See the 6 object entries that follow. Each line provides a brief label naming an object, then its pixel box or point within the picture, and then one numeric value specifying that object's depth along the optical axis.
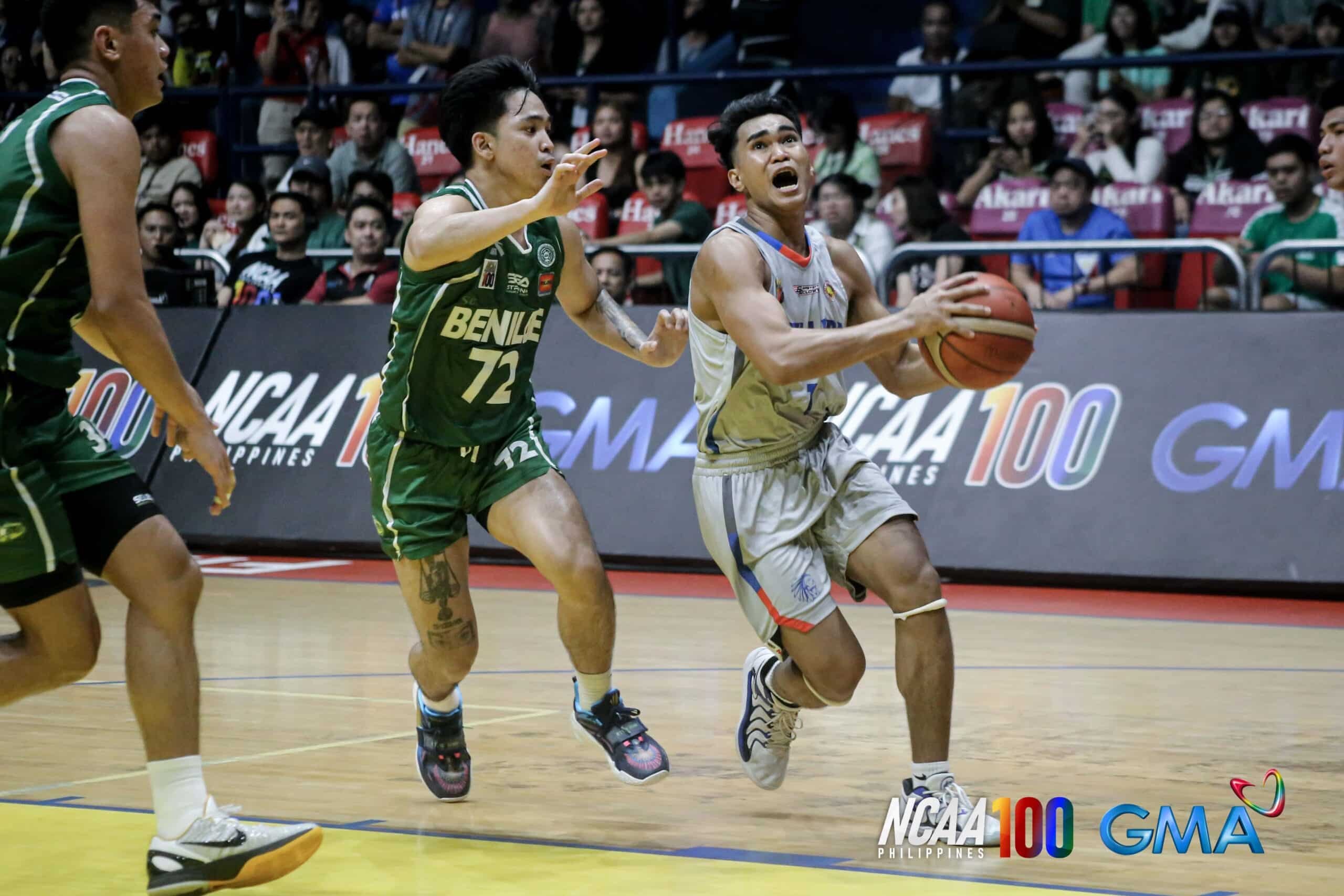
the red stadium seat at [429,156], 14.66
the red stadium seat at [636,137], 13.73
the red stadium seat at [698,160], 13.45
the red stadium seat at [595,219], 13.06
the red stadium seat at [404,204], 13.73
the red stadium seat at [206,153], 15.79
